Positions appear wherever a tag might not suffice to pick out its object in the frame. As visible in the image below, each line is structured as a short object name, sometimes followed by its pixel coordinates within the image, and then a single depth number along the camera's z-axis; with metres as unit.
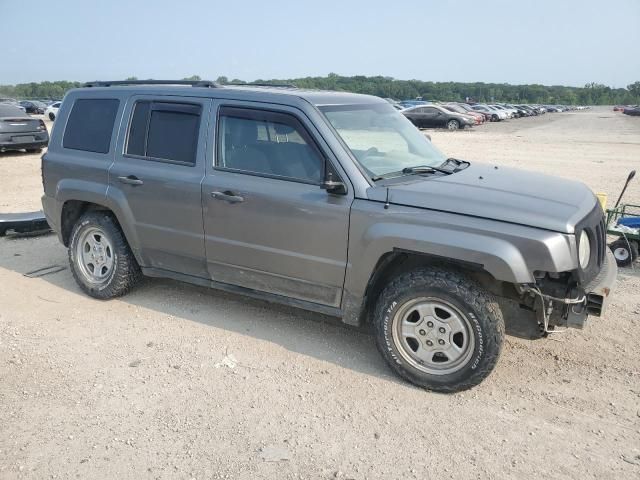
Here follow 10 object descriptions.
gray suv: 3.48
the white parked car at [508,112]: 53.58
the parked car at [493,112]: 48.97
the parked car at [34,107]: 46.47
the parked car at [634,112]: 65.94
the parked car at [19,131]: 14.72
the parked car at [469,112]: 39.94
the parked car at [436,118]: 33.97
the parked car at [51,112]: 36.59
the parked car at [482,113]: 45.47
